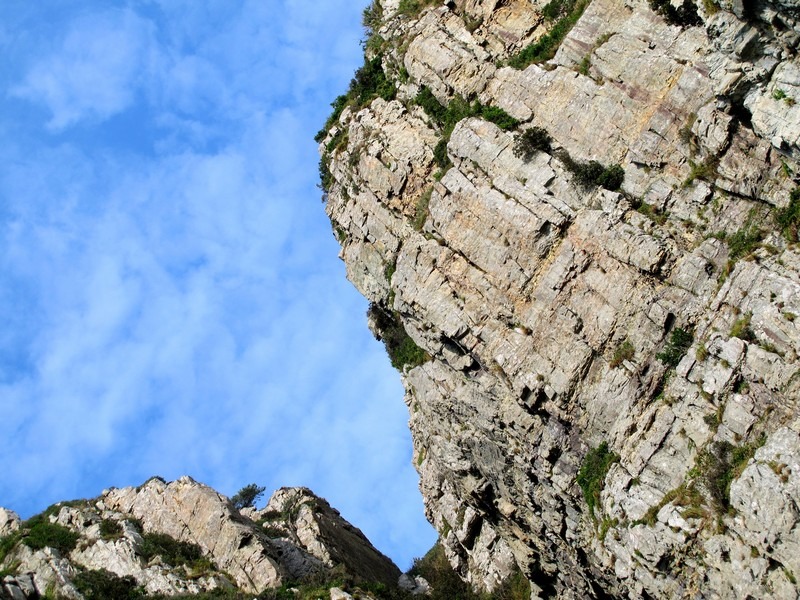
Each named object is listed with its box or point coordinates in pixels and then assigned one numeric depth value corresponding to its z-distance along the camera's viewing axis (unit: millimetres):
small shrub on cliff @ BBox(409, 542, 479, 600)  40938
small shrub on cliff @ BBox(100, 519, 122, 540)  40675
